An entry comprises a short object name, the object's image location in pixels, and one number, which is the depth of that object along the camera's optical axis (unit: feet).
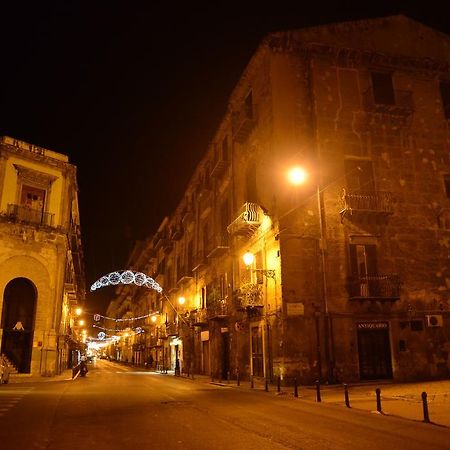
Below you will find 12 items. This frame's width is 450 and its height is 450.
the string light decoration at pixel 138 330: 214.10
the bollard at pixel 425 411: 34.50
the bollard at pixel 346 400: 44.44
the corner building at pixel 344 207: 71.15
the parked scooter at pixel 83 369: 108.88
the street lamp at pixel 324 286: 68.74
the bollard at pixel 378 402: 39.64
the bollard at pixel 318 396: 49.18
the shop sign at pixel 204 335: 108.68
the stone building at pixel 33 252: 96.73
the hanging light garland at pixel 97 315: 176.05
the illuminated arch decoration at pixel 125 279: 101.65
